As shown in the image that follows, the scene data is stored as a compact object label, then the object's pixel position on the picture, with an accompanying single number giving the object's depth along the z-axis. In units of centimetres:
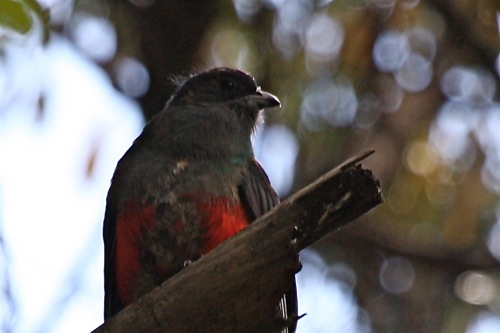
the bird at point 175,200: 946
